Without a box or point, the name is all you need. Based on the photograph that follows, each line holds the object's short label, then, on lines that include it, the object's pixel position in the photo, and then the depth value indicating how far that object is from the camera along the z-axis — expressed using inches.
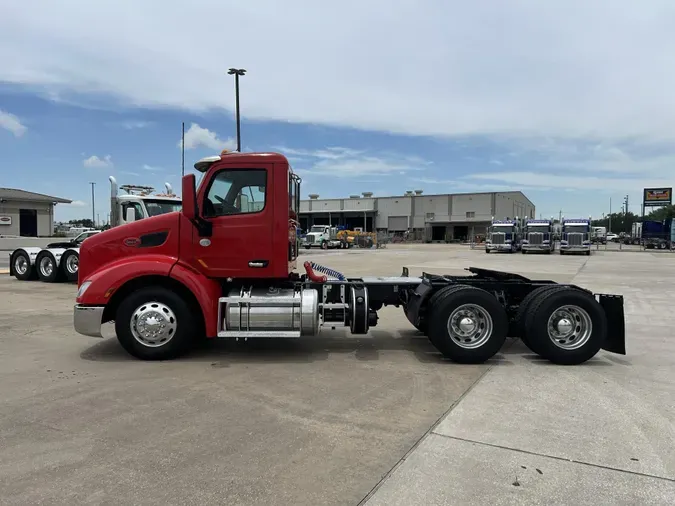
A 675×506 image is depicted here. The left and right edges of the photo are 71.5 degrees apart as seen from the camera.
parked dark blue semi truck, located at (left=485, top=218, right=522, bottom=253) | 1576.0
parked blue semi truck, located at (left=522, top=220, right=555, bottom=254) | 1534.2
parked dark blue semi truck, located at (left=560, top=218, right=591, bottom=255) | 1433.3
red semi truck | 234.8
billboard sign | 2736.2
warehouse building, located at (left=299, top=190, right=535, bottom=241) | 3225.9
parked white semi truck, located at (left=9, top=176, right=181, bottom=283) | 450.3
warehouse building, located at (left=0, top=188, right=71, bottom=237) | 1769.2
